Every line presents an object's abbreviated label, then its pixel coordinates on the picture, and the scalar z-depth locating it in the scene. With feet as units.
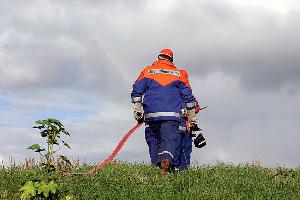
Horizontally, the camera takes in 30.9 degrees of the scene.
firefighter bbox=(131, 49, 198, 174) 37.91
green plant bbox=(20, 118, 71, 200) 21.39
